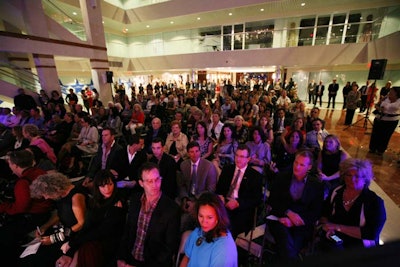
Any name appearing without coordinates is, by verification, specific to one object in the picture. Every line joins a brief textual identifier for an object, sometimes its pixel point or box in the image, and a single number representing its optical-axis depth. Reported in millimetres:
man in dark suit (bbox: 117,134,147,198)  2992
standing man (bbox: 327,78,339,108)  10895
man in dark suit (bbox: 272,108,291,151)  4953
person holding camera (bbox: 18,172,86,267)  1955
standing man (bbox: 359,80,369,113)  9340
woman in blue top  1361
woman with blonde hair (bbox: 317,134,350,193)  2918
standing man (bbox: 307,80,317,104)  12402
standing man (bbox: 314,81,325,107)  11745
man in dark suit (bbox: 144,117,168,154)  4223
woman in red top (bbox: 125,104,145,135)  5848
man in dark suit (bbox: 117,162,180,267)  1726
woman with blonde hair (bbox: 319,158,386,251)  1736
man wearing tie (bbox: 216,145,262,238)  2281
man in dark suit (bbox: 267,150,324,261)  1981
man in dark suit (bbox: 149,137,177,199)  2736
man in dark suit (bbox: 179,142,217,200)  2691
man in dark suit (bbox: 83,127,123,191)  3104
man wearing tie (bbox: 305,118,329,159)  3936
